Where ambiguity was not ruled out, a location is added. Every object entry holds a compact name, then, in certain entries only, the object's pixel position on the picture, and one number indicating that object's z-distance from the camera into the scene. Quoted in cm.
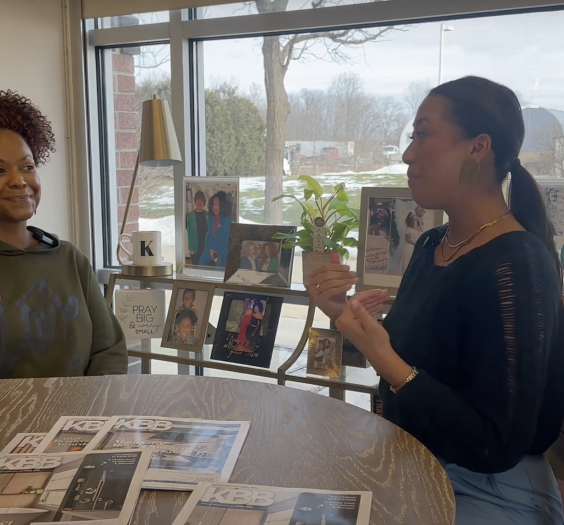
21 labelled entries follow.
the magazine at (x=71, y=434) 116
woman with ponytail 124
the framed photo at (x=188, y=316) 252
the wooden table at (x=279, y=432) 100
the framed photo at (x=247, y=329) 239
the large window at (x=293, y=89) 226
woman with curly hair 189
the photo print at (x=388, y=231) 216
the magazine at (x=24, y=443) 115
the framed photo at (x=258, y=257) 240
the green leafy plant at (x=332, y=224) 218
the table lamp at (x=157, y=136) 249
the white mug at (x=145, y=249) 262
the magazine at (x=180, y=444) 106
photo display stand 220
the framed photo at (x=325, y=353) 221
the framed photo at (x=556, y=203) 202
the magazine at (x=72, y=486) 94
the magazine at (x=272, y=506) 92
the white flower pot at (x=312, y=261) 217
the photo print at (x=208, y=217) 259
